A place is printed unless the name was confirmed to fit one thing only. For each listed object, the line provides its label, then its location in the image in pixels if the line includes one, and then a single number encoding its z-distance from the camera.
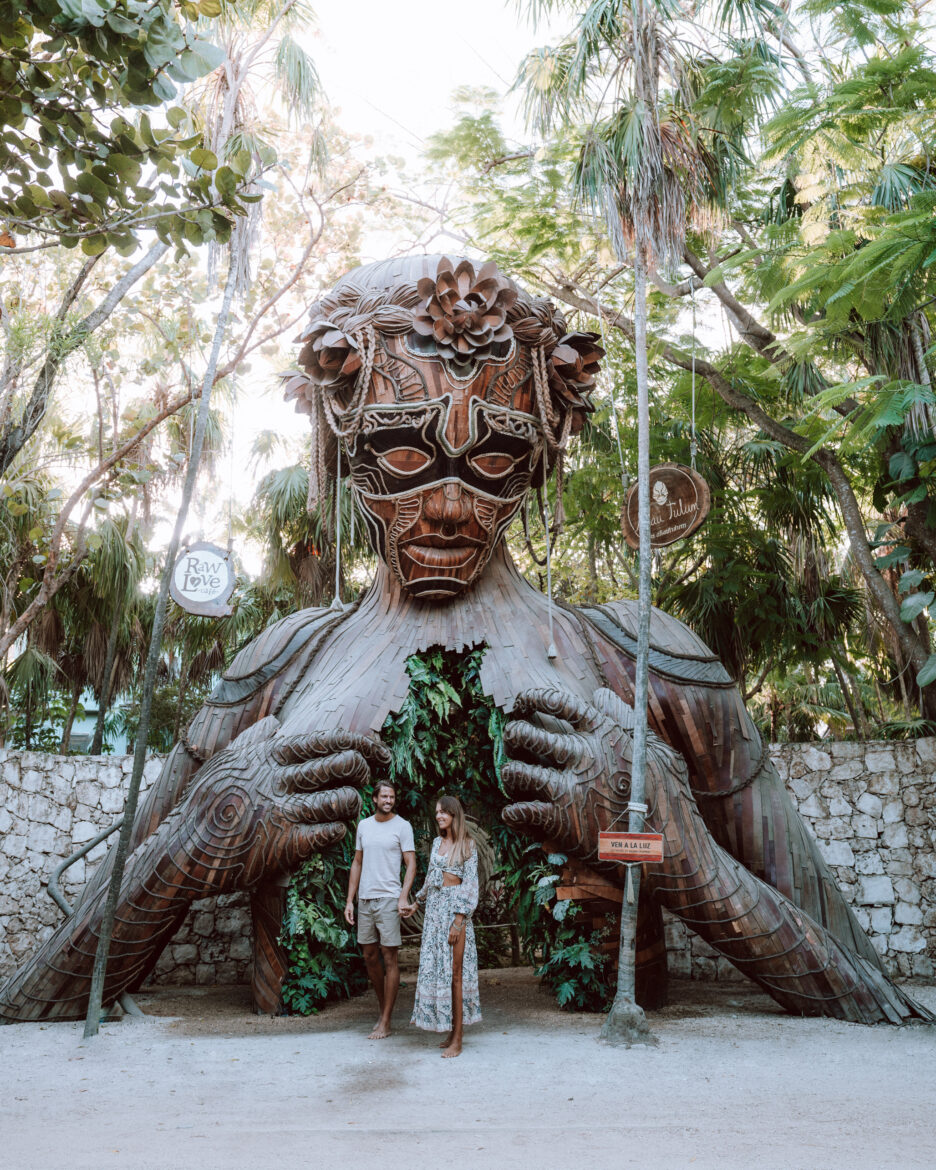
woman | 5.08
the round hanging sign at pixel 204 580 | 7.26
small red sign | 5.24
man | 5.50
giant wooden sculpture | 5.73
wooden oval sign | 6.84
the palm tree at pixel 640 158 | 5.51
